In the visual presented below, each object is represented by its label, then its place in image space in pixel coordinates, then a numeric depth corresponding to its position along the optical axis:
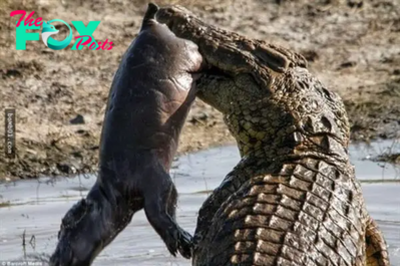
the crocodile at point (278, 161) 9.67
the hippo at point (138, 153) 9.59
